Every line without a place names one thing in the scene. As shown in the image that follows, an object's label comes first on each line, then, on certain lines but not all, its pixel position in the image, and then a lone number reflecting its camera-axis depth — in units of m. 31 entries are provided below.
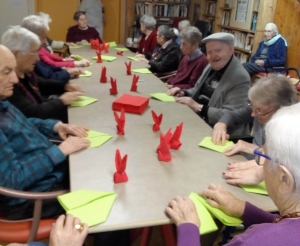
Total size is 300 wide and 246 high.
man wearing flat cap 2.33
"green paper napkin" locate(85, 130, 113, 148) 1.71
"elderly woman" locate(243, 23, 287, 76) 4.92
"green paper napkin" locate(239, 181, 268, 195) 1.36
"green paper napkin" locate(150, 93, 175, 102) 2.51
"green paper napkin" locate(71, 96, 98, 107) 2.32
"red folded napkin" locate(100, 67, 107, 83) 2.93
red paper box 2.19
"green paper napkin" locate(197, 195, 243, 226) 1.19
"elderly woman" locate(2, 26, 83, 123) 2.08
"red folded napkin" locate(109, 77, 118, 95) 2.58
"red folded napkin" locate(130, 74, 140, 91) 2.70
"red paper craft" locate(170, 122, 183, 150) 1.67
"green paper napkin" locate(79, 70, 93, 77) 3.22
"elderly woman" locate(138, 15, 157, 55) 4.85
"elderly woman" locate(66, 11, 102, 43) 5.39
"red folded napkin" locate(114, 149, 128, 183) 1.35
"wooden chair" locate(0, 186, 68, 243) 1.34
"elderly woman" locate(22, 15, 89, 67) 2.90
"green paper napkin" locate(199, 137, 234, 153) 1.71
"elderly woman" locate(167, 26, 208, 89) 3.33
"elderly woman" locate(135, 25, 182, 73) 4.07
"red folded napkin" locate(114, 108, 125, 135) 1.83
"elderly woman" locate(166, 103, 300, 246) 0.81
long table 1.20
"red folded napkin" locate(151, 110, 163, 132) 1.91
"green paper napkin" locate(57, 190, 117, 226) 1.13
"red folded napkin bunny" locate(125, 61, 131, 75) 3.29
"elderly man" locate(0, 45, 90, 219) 1.45
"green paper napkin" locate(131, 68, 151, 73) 3.51
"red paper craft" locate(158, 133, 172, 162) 1.56
